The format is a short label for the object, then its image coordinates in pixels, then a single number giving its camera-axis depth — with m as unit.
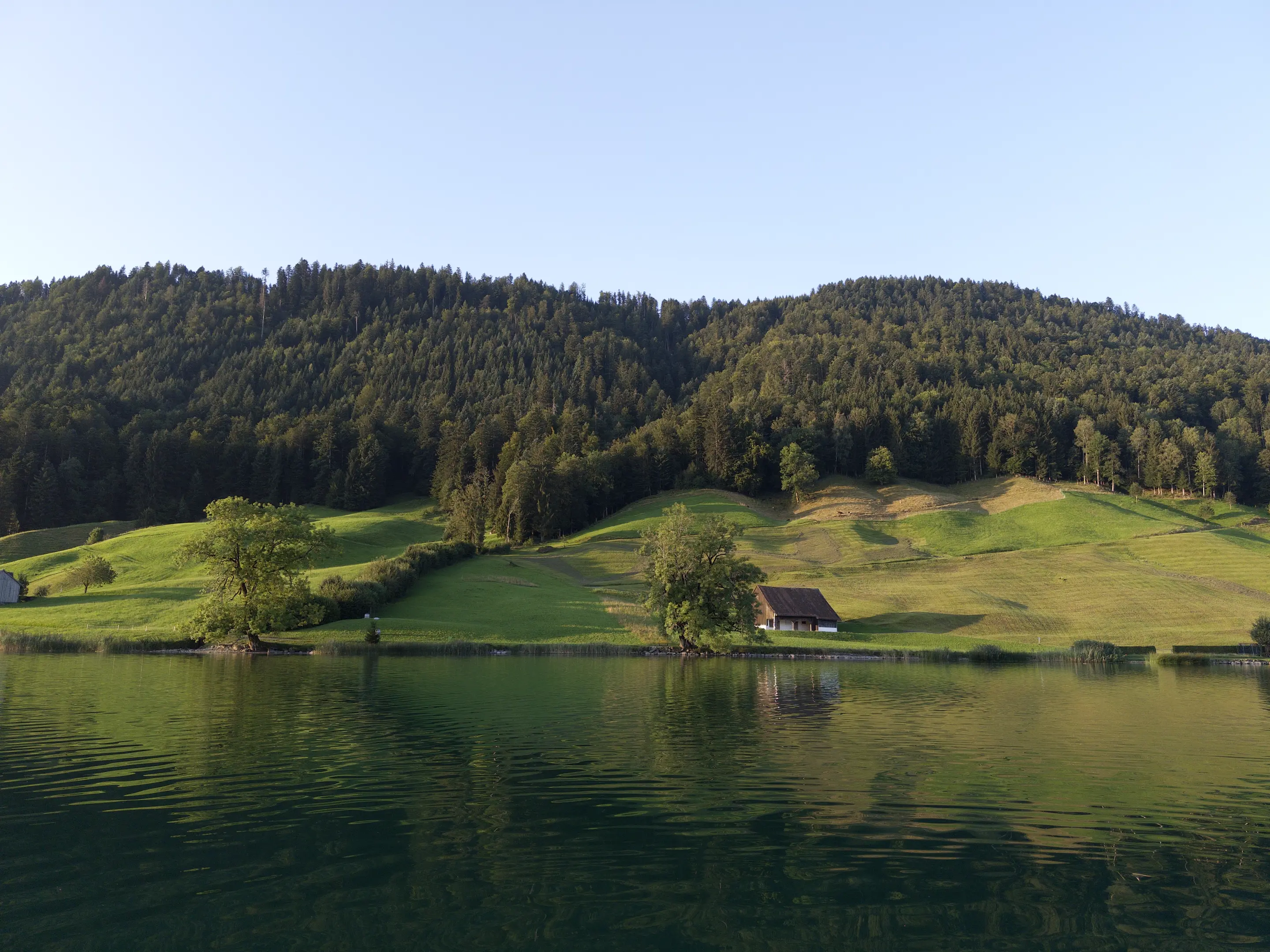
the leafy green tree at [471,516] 128.00
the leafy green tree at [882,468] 161.25
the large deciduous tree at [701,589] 70.50
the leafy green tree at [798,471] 155.38
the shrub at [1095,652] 70.62
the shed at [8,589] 84.25
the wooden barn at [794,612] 86.75
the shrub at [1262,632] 72.44
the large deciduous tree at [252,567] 67.94
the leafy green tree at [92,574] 92.88
